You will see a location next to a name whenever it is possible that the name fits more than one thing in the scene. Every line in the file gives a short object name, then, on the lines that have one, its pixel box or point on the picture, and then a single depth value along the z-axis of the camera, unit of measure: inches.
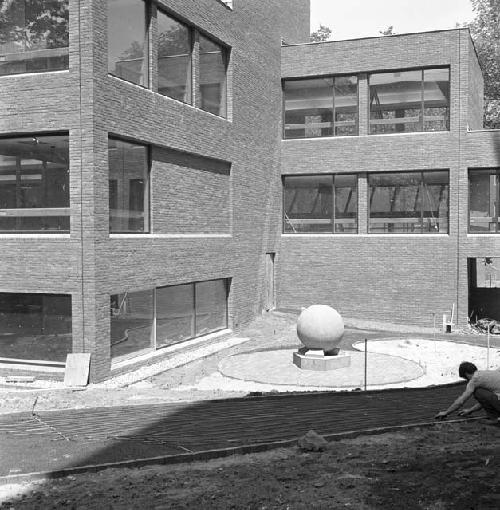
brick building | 666.8
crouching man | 354.9
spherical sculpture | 740.6
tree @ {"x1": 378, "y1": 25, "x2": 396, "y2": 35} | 2365.3
